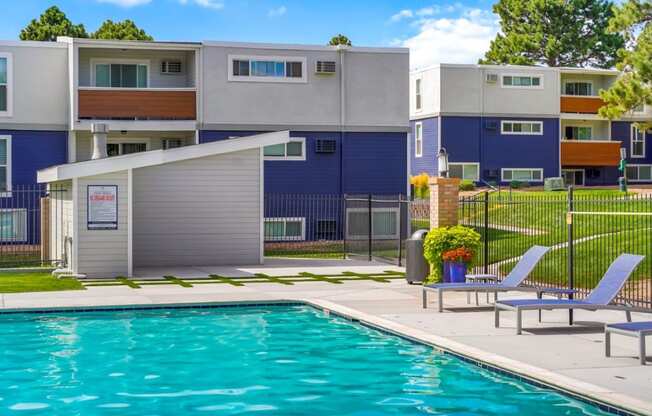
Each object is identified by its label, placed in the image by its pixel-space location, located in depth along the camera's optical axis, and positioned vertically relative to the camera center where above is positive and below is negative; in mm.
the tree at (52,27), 65438 +12719
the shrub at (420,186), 46469 +1424
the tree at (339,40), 71625 +12845
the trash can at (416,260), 21641 -960
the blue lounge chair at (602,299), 13805 -1176
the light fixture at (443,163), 21984 +1187
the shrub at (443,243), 19984 -544
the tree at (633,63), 31609 +4958
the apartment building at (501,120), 50281 +4964
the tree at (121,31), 64750 +12309
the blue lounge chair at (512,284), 16469 -1168
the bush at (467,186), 47719 +1467
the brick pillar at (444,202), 21109 +303
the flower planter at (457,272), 19734 -1115
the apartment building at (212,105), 33781 +3937
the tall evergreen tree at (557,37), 76750 +13962
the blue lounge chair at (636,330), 11266 -1323
